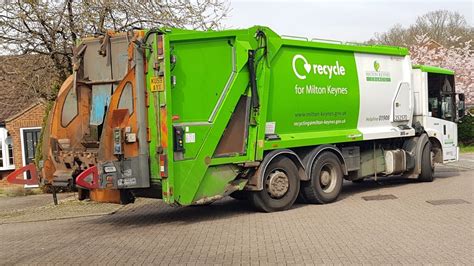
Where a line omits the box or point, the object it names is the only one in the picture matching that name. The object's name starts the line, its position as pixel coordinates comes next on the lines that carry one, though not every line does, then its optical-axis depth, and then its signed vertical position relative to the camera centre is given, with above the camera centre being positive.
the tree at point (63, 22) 12.88 +2.53
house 13.55 +0.74
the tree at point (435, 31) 39.56 +6.58
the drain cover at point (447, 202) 10.28 -1.61
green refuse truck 8.32 +0.06
